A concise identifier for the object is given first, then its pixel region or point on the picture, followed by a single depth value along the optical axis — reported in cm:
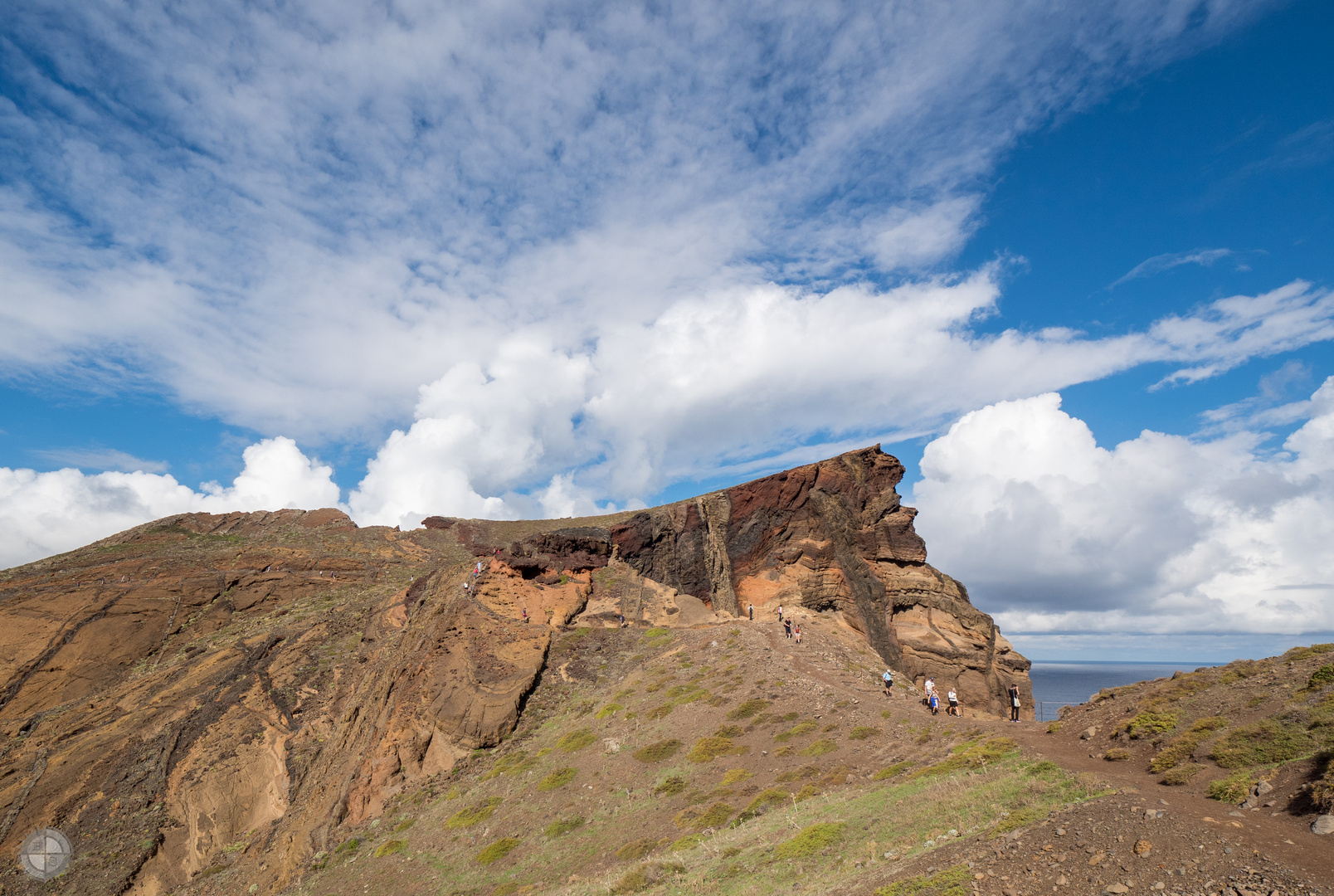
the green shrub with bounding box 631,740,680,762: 3528
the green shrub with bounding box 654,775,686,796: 3145
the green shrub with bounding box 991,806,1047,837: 1584
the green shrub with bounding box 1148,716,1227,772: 1897
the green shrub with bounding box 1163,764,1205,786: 1748
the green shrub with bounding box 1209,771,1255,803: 1532
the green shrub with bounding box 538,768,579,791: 3512
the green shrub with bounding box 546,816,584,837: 3084
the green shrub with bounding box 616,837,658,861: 2647
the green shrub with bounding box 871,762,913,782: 2597
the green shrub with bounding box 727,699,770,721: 3738
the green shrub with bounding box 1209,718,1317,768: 1669
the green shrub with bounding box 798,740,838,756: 3088
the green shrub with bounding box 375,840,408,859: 3359
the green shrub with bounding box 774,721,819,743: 3356
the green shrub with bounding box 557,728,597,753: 3891
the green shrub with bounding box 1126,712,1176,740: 2142
